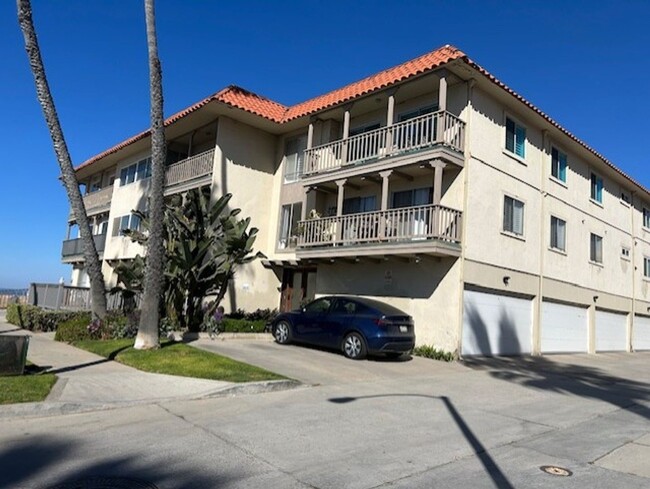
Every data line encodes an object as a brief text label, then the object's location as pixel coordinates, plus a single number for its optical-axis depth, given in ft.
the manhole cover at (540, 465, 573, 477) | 17.28
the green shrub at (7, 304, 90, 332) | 59.98
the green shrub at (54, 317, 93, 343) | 47.16
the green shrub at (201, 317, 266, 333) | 55.56
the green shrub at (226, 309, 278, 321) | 65.10
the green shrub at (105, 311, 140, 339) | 48.16
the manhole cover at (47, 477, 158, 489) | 14.83
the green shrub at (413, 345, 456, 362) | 50.24
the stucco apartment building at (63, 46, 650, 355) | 52.60
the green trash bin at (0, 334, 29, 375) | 28.55
